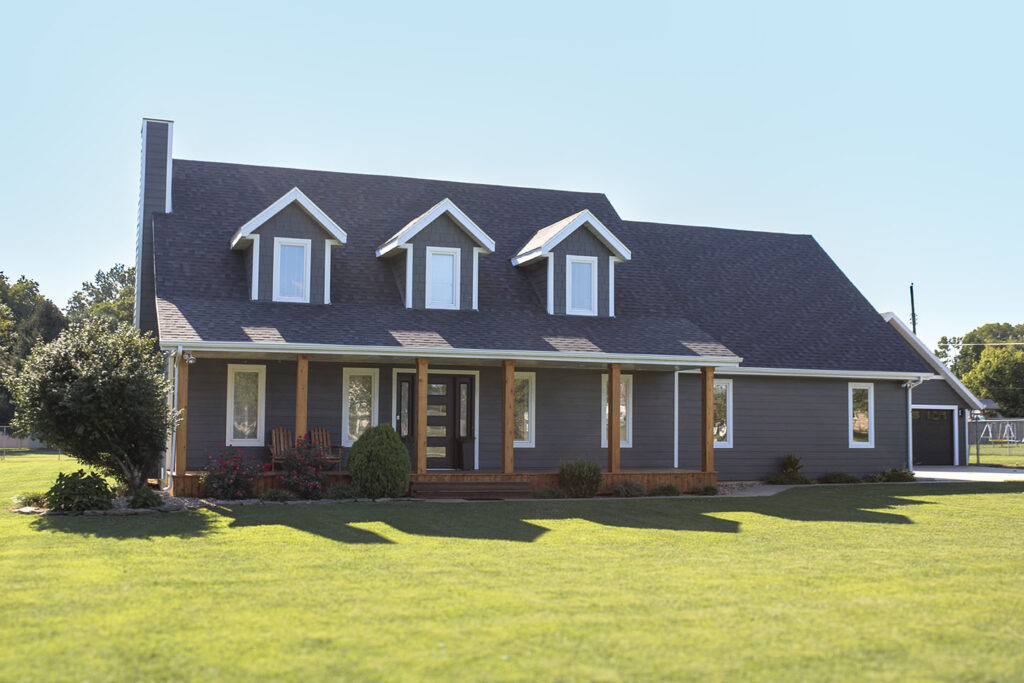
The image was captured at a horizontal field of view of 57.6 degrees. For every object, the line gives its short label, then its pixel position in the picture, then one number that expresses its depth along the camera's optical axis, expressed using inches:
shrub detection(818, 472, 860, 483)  905.5
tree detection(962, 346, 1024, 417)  2704.2
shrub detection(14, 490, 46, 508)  599.0
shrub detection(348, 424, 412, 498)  663.1
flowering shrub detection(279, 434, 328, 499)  667.4
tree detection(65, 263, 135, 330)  4128.9
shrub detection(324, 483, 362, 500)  667.4
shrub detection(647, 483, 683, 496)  760.3
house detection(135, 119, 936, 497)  741.3
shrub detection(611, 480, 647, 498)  739.4
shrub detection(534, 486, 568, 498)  724.0
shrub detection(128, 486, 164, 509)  585.0
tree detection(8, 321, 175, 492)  593.0
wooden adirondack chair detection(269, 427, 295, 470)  725.6
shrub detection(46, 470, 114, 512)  567.2
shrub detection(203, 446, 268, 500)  653.9
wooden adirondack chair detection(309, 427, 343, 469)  756.0
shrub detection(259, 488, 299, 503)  650.8
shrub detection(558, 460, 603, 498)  732.7
